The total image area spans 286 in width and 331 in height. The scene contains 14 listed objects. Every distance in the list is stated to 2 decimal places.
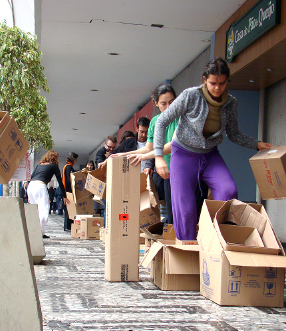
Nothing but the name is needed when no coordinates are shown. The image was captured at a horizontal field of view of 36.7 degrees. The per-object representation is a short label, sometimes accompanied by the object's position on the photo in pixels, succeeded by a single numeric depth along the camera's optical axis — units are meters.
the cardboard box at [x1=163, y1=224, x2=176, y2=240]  3.18
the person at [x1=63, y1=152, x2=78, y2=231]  7.94
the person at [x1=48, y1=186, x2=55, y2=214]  20.88
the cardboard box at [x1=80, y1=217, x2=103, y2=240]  6.21
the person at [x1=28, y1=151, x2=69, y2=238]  5.94
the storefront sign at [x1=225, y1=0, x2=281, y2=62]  4.92
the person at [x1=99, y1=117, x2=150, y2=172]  4.74
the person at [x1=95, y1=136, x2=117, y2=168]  6.12
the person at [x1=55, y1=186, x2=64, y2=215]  18.64
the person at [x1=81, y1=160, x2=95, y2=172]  8.72
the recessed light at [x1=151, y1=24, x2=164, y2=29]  7.15
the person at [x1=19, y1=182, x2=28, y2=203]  13.54
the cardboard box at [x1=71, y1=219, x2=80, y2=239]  6.43
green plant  4.86
